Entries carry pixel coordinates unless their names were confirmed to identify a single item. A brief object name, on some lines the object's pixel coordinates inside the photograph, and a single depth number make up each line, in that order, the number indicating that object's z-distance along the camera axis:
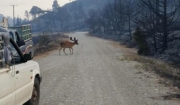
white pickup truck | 4.89
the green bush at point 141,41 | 25.03
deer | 24.61
